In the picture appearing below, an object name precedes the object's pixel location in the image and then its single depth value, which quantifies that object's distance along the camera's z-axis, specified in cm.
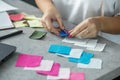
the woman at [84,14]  95
